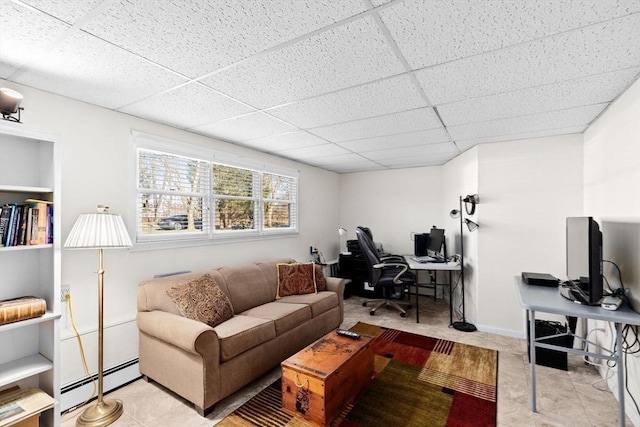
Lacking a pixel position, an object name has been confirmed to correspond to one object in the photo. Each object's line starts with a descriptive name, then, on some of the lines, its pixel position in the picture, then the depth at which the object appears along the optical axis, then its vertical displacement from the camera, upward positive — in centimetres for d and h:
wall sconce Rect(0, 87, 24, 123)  173 +69
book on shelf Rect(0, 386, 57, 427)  160 -112
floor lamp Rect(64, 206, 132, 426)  199 -21
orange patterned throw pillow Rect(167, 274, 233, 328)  246 -77
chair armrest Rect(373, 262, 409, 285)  405 -74
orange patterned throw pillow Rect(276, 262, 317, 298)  355 -82
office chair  409 -84
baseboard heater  217 -137
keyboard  429 -69
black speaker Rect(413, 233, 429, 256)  488 -50
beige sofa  208 -102
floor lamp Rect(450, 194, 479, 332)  361 -14
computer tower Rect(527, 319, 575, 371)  270 -125
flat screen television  200 -32
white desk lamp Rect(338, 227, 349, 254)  591 -59
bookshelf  181 -40
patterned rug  203 -145
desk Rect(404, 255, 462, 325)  377 -69
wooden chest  193 -117
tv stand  183 -65
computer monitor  446 -44
